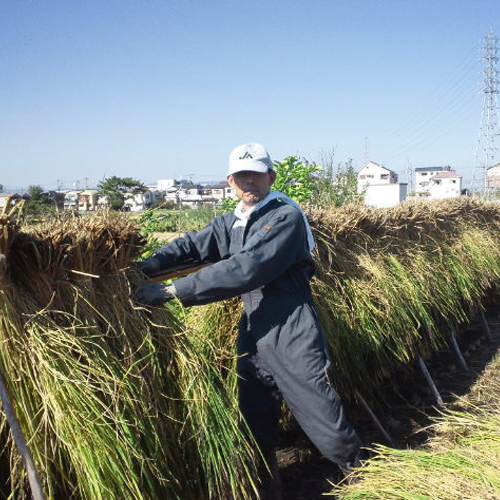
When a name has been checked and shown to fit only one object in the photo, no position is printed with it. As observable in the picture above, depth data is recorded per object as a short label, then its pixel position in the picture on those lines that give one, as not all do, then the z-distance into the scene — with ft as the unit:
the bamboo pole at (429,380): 15.25
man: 8.57
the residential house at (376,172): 241.53
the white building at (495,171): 281.95
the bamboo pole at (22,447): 6.25
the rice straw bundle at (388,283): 13.51
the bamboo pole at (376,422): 12.98
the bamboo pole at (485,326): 22.77
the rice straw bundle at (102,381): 6.35
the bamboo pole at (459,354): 18.91
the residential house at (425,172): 319.88
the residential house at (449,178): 245.26
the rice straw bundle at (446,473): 5.91
